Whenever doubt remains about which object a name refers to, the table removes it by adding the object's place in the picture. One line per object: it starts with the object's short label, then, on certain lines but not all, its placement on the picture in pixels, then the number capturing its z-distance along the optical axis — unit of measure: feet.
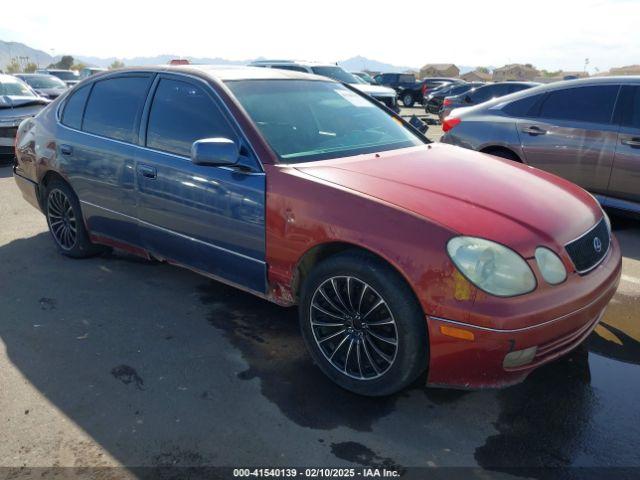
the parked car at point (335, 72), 51.90
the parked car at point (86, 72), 83.62
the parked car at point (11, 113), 30.73
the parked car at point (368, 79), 93.48
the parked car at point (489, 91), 47.93
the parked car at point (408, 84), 94.43
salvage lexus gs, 8.41
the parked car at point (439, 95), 69.72
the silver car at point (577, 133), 17.95
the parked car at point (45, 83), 55.88
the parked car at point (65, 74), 84.09
